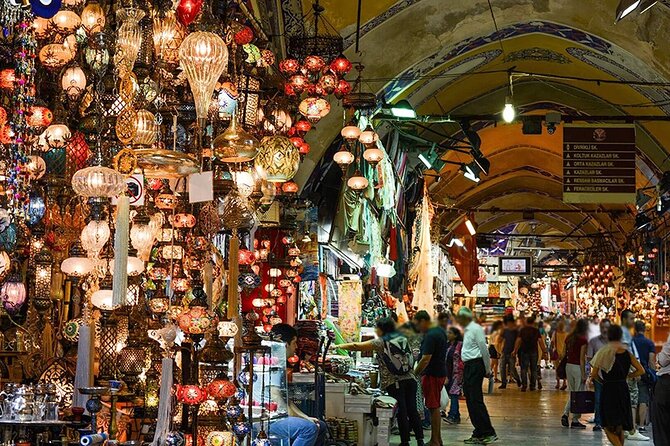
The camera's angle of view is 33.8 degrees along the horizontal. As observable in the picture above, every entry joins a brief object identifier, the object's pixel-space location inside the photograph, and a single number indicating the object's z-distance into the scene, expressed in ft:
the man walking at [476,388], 36.11
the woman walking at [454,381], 43.80
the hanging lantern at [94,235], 20.18
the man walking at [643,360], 38.86
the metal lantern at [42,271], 23.16
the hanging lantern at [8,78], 18.97
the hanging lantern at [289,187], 33.60
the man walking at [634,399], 37.76
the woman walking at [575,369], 42.55
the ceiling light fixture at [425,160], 55.22
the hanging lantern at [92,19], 20.16
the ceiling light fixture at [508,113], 45.60
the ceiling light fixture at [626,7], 30.30
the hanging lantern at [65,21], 18.98
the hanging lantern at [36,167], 20.40
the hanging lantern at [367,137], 38.58
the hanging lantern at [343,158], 36.83
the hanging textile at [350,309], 42.68
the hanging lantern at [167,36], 19.36
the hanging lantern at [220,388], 19.35
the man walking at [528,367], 59.82
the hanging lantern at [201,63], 18.07
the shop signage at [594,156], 49.11
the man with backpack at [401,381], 33.23
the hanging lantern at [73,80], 20.80
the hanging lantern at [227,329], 20.86
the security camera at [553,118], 46.47
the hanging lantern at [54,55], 19.58
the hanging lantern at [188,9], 18.76
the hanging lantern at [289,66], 30.09
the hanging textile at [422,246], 50.39
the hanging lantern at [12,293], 21.88
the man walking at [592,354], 35.01
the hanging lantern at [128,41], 19.20
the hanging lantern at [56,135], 20.70
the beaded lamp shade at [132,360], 22.52
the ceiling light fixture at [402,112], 43.98
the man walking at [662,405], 26.78
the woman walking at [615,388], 31.60
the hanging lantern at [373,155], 38.09
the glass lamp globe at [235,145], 20.45
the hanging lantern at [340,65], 31.68
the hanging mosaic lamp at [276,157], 24.34
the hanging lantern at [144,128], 18.48
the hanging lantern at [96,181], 17.39
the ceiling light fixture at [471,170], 58.14
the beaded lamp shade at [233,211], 23.24
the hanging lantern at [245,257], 25.70
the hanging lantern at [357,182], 38.60
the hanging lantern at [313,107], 31.17
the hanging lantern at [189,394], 18.94
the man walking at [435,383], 33.12
